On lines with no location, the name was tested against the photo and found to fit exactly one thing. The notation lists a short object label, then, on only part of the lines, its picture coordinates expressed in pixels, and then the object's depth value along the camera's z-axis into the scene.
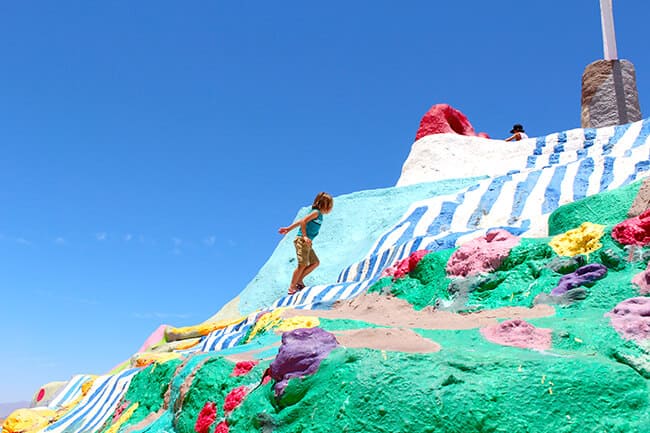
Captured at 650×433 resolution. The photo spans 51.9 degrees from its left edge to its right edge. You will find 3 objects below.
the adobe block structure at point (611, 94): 13.98
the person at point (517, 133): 16.72
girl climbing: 8.21
